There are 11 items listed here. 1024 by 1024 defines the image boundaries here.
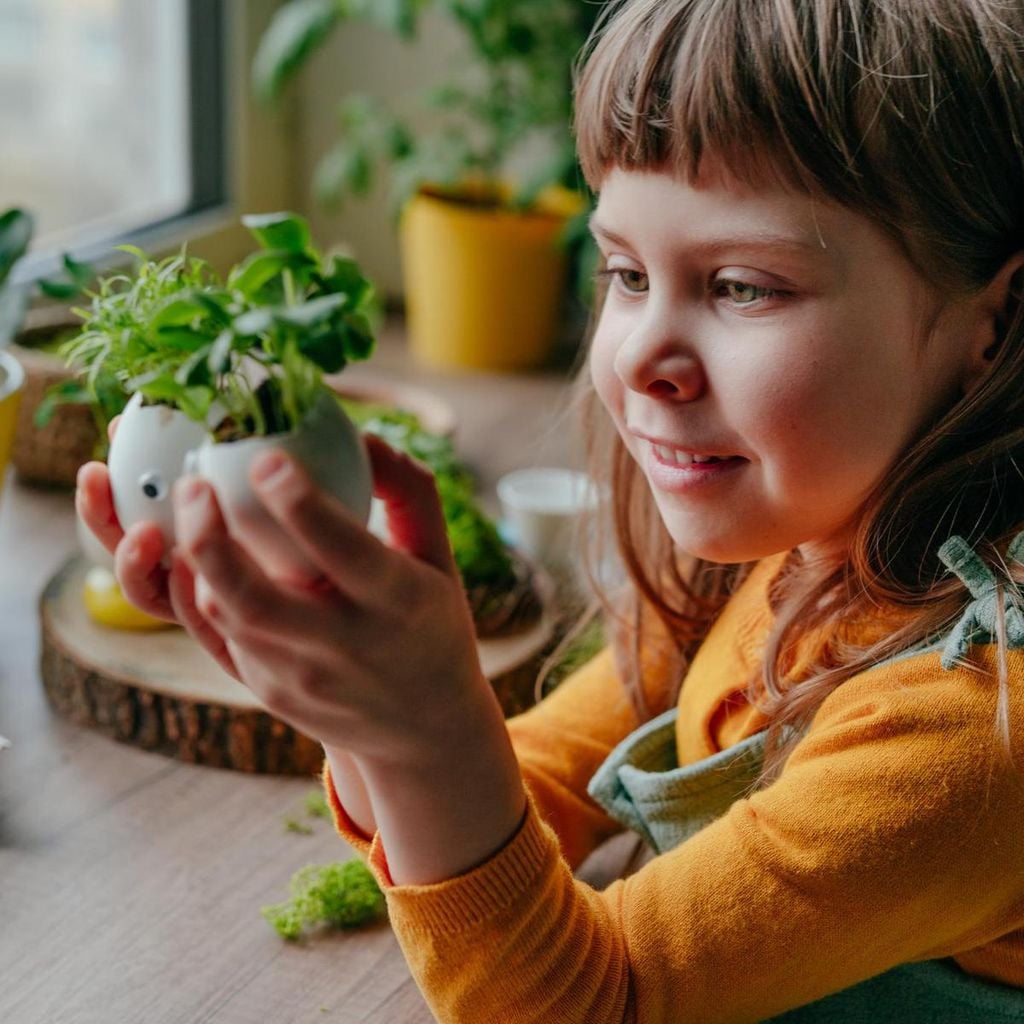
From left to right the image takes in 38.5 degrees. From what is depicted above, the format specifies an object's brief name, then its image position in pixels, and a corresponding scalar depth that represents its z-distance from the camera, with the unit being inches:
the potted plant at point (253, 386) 23.0
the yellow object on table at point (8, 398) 46.3
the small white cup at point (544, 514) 57.4
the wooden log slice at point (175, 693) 43.2
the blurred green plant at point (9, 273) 44.4
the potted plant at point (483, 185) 81.4
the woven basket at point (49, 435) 59.6
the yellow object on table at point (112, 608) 46.3
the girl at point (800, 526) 27.6
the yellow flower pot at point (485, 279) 84.0
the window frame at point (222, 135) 85.7
